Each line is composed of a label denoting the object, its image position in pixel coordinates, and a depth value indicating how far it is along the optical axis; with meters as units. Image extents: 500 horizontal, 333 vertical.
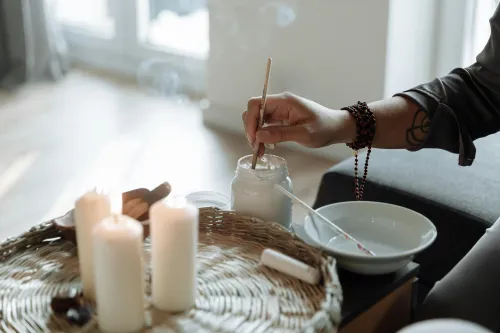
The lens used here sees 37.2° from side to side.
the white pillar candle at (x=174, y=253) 0.86
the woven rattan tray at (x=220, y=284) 0.88
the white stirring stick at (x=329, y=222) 1.05
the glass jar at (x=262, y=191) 1.11
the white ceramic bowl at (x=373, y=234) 1.01
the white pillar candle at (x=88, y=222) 0.93
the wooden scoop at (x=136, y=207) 1.06
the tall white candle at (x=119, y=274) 0.82
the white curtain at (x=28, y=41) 3.44
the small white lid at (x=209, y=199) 1.23
